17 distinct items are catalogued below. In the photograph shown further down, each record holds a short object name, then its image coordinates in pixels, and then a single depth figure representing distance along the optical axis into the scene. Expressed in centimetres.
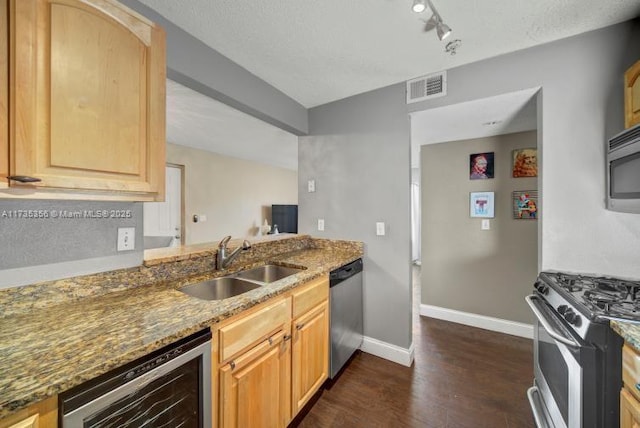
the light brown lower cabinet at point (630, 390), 87
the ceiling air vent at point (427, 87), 201
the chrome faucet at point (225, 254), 170
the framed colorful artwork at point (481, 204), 275
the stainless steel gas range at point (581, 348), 99
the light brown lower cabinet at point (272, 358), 107
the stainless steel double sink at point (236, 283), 154
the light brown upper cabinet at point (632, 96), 131
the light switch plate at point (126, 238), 133
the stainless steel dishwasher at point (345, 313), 190
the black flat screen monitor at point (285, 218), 626
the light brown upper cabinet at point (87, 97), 86
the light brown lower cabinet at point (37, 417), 59
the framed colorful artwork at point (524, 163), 255
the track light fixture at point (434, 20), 127
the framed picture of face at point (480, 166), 275
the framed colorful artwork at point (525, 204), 254
